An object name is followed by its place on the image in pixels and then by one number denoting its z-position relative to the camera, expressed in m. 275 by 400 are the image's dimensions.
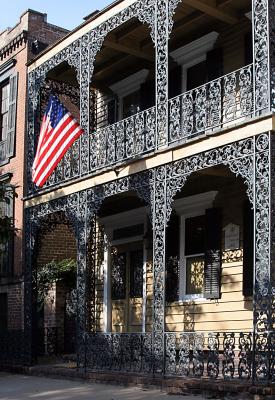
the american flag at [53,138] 13.90
